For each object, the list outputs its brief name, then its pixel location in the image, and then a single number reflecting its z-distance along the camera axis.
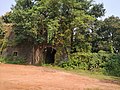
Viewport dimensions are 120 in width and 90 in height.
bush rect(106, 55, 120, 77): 11.22
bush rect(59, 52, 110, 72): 11.94
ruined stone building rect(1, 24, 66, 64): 14.03
